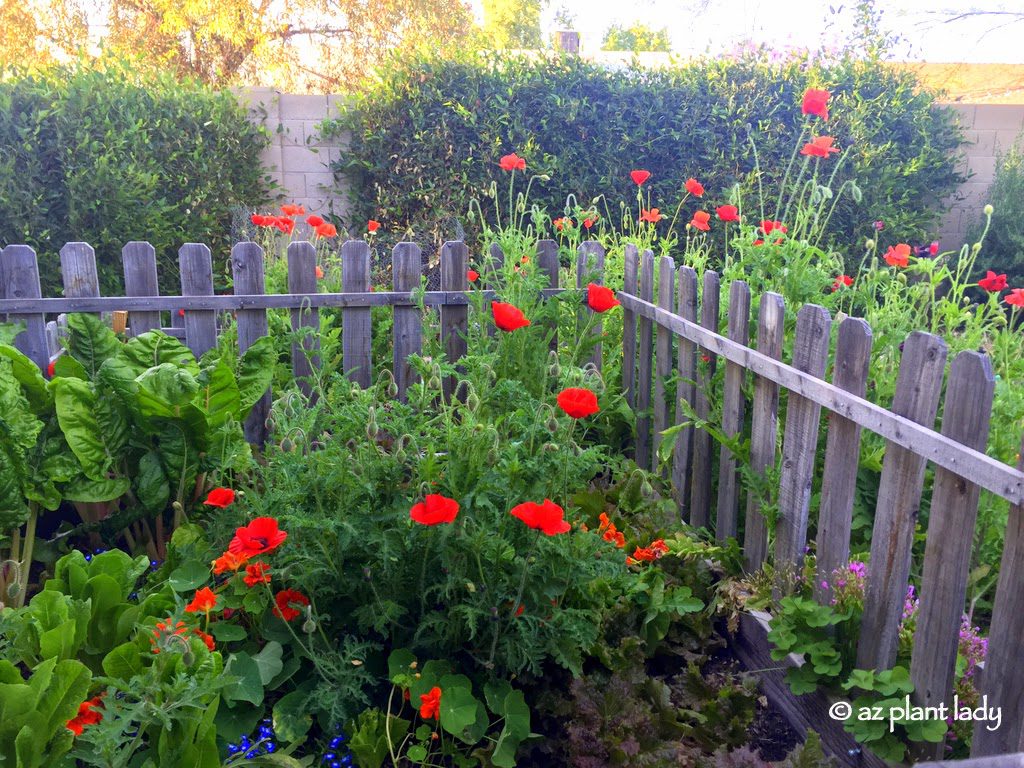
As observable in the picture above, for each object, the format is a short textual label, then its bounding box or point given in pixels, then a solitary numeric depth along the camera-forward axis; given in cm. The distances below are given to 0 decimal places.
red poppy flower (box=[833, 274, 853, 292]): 319
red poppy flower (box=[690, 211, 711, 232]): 384
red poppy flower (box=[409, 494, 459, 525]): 168
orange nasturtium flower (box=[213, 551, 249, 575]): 185
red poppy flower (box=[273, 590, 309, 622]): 204
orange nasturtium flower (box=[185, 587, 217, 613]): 184
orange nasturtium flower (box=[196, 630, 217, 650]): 192
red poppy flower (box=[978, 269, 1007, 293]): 332
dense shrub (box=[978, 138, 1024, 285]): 738
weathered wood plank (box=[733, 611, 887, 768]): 202
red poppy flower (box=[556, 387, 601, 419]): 184
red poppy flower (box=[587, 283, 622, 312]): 283
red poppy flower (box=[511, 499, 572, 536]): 165
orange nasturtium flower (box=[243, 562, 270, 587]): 193
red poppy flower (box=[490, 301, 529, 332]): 242
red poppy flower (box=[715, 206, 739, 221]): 354
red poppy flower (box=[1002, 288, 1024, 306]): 317
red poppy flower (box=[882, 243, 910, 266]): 310
